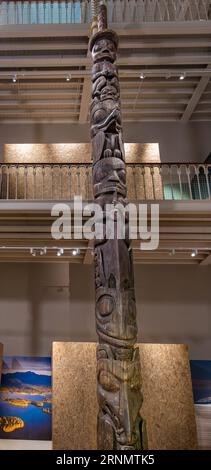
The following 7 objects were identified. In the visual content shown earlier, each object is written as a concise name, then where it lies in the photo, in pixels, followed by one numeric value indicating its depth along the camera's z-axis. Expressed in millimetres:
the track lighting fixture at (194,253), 10395
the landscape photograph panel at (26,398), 10008
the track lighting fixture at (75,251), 10147
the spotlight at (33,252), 10430
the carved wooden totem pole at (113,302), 4414
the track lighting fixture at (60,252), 10295
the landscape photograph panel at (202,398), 9539
